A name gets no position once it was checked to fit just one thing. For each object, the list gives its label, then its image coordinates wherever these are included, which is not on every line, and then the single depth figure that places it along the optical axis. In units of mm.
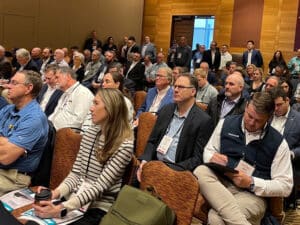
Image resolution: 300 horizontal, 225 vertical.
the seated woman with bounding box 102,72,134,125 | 3144
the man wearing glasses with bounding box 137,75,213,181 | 2135
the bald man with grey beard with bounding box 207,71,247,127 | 3004
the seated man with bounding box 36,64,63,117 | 3098
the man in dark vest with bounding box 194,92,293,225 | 1629
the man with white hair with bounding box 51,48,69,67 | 5933
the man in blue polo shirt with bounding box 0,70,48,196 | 1829
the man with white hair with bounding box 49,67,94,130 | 2851
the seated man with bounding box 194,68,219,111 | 4102
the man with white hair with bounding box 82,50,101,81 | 6085
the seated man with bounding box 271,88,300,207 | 2530
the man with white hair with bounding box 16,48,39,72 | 5275
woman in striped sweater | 1585
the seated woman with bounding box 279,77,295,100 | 3155
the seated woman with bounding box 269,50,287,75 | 7649
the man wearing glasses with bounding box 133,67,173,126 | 3450
